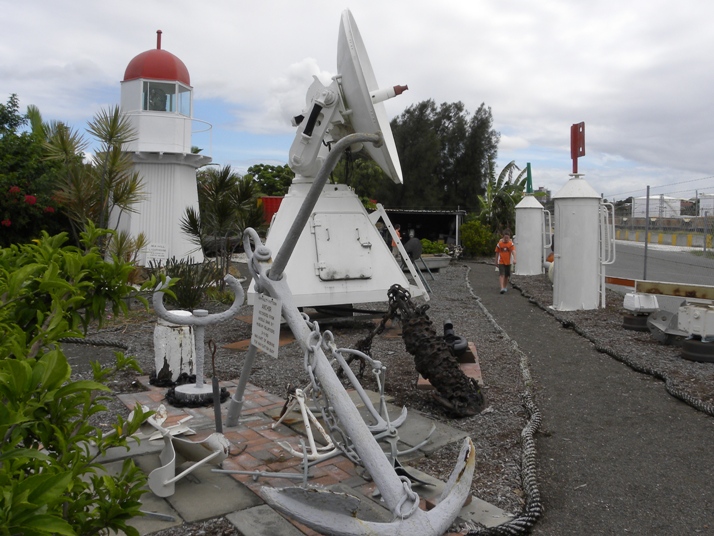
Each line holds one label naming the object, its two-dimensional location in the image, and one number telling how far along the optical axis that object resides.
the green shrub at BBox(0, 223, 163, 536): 1.37
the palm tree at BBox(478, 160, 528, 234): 28.09
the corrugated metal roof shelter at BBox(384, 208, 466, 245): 27.84
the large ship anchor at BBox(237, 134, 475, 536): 2.43
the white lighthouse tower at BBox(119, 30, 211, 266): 16.47
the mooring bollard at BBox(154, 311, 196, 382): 6.06
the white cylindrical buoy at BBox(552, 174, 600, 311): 10.63
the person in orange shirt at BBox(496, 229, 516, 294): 13.68
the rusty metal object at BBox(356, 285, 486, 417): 5.14
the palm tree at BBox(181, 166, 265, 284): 12.27
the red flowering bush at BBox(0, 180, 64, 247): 14.30
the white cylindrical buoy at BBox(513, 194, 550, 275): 17.59
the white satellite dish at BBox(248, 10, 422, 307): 7.76
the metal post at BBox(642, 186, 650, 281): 10.40
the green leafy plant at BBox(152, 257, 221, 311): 10.43
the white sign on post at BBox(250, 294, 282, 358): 3.48
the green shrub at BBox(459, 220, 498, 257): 25.28
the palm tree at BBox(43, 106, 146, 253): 10.71
